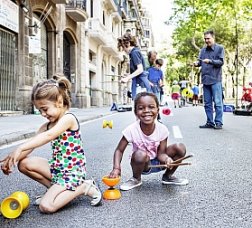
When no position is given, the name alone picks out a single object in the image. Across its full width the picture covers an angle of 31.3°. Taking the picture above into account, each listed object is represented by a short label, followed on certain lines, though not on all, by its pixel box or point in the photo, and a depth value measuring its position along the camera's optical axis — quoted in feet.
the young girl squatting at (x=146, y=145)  12.42
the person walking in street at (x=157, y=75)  32.66
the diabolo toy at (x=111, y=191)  11.37
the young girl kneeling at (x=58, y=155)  10.35
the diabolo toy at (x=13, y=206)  9.87
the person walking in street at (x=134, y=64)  24.11
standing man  31.12
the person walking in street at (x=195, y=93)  108.27
